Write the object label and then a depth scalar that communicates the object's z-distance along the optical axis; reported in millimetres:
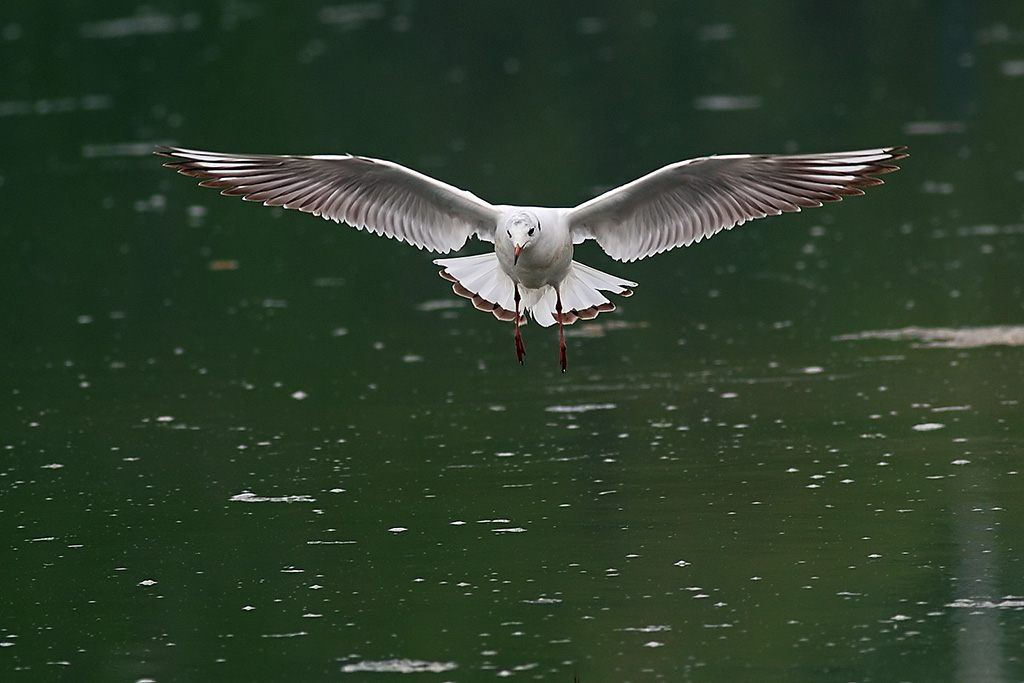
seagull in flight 18531
